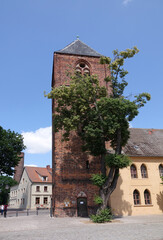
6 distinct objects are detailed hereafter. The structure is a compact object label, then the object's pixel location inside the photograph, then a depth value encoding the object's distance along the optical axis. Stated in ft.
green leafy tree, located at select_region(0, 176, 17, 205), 168.96
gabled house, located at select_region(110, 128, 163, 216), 68.54
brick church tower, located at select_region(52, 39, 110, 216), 65.26
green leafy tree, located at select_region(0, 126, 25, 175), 104.41
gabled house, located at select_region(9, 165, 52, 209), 135.95
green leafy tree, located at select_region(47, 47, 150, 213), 54.90
